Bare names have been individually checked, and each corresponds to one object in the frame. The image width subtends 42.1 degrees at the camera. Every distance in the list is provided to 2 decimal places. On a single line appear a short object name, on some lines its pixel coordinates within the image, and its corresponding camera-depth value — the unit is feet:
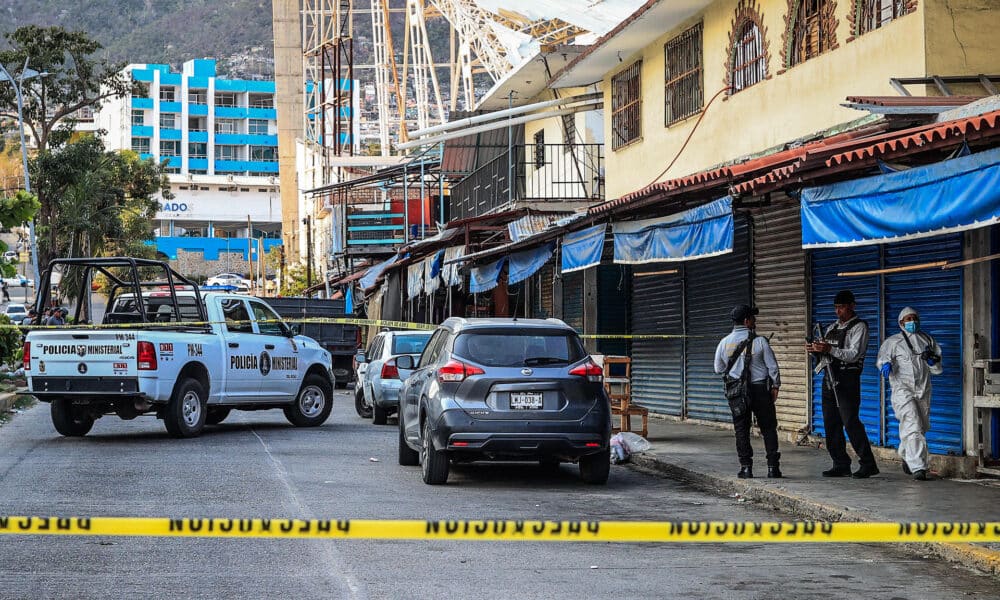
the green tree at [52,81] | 161.38
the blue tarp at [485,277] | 83.57
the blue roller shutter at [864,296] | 48.16
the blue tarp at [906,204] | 31.68
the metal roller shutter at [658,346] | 70.18
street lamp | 135.03
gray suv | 41.52
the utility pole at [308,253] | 205.93
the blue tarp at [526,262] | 74.64
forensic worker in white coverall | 40.09
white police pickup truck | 56.24
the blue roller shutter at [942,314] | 42.39
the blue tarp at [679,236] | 48.78
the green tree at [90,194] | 158.20
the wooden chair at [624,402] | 56.24
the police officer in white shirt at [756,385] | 42.34
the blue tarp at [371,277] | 119.14
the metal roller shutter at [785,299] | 54.60
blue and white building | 504.02
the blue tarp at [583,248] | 63.10
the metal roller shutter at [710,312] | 61.31
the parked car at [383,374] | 72.13
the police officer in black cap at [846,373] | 41.39
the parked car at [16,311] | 232.98
